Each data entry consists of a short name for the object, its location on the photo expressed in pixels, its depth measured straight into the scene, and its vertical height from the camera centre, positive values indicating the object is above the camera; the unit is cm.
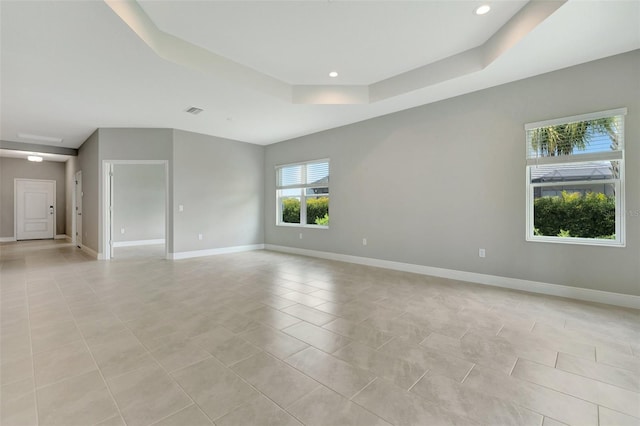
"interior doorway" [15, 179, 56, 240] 934 +13
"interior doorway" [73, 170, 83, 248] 784 +5
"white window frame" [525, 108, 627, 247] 320 +36
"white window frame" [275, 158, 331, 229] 640 +41
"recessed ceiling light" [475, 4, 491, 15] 274 +199
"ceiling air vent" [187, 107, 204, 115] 489 +179
